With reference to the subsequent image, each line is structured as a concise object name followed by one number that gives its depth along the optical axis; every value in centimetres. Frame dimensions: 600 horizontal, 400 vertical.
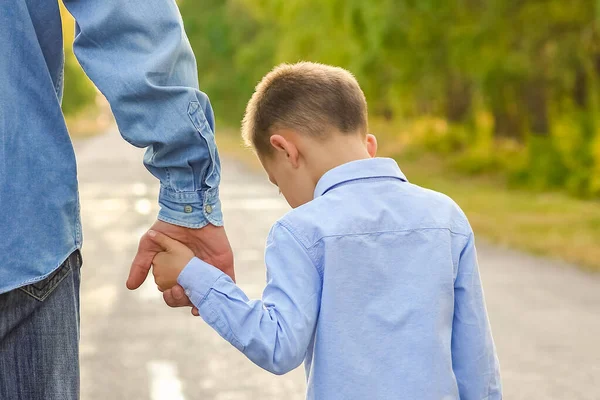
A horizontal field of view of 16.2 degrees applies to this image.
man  426
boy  440
